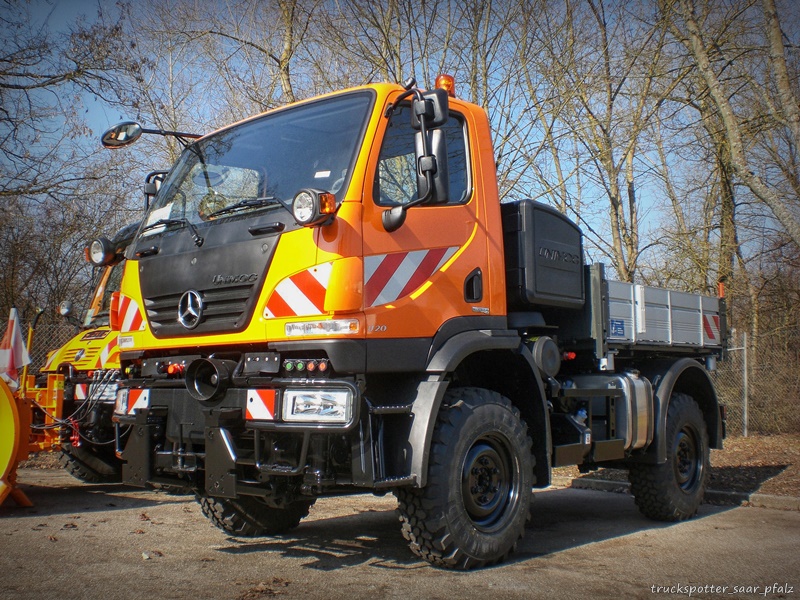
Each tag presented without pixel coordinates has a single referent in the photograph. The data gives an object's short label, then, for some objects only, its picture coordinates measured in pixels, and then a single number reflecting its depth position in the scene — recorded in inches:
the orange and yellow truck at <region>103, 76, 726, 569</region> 185.9
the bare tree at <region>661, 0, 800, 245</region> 473.7
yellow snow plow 287.3
